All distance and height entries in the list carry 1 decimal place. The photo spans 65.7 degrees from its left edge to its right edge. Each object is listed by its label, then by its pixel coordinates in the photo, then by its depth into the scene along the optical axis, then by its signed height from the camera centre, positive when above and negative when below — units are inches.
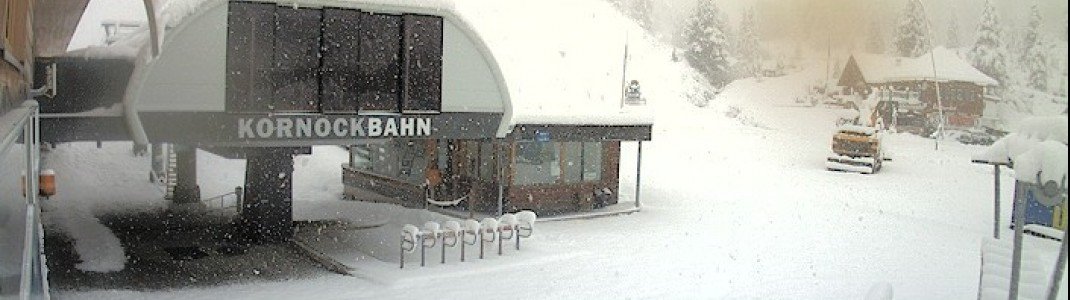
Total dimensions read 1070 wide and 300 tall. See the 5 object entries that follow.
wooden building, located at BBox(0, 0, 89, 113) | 186.9 +16.1
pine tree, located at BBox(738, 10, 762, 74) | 1979.6 +143.9
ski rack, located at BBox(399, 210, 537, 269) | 499.8 -83.3
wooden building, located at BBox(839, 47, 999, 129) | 1427.2 +57.8
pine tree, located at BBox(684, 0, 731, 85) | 2031.3 +157.7
